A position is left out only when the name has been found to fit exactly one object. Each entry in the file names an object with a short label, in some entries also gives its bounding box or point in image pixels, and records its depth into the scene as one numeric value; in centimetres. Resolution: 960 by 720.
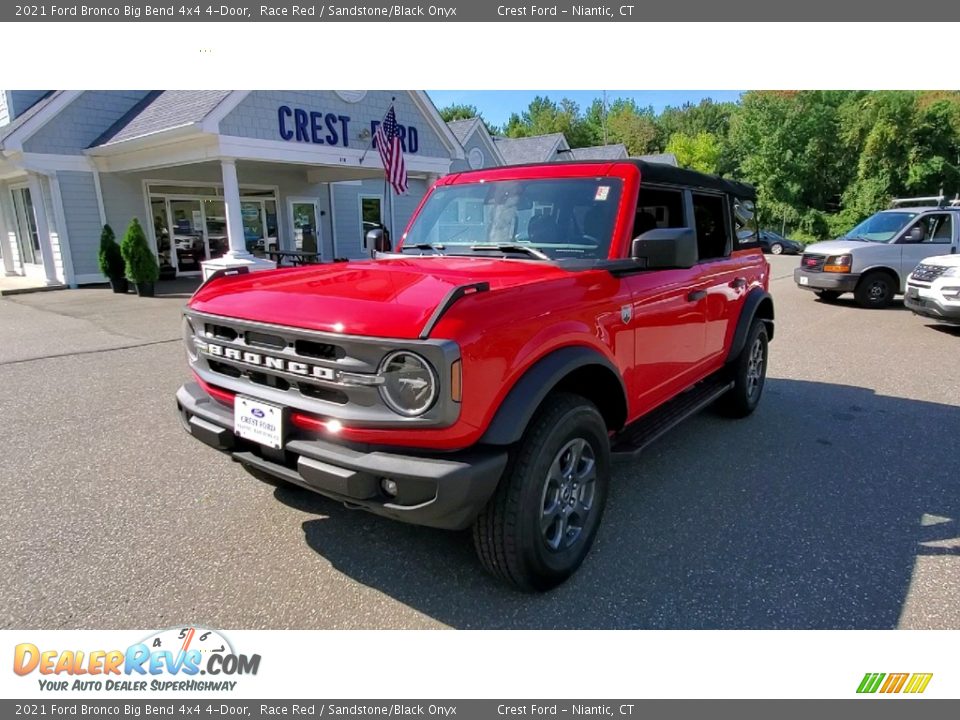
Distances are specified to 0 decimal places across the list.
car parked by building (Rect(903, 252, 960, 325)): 833
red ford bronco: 221
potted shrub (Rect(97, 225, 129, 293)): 1332
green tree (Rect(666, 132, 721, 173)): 5219
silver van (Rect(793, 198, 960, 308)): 1120
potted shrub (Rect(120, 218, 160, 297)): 1280
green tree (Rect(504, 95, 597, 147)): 6744
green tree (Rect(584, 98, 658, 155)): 6203
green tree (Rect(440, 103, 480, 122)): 6362
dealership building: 1255
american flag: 1150
